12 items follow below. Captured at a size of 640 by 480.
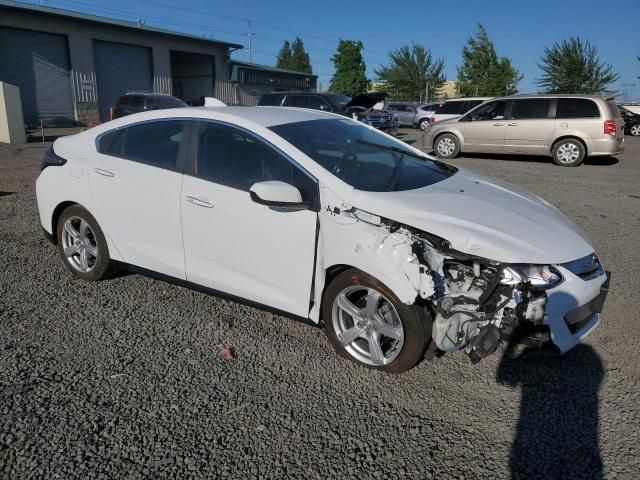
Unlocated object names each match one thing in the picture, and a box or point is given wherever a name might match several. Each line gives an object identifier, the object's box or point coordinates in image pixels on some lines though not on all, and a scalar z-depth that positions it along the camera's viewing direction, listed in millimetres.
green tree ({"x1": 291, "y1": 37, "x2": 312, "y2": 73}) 94312
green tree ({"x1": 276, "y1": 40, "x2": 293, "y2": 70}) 95812
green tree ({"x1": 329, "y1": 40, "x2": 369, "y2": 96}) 63281
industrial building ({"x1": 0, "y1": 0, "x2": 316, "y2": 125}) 25469
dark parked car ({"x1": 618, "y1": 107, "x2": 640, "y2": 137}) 23641
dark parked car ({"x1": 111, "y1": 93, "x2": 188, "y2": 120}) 18312
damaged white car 2852
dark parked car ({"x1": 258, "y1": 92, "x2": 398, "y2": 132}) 14414
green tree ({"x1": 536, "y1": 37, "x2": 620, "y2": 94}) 39750
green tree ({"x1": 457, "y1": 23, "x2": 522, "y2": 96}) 47406
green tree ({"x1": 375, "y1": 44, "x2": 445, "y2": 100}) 56500
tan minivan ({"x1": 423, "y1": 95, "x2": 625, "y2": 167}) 12602
